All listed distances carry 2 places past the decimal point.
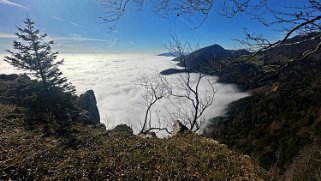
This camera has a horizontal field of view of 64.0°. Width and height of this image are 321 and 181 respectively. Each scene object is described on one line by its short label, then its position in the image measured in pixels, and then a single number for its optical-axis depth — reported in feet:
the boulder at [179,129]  60.80
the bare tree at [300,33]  11.87
